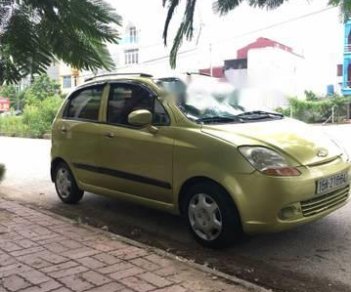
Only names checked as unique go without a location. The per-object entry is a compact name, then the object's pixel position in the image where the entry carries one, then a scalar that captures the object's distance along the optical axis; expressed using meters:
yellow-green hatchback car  4.51
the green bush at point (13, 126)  26.00
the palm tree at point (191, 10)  2.24
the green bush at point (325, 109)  34.94
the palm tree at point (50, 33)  1.86
